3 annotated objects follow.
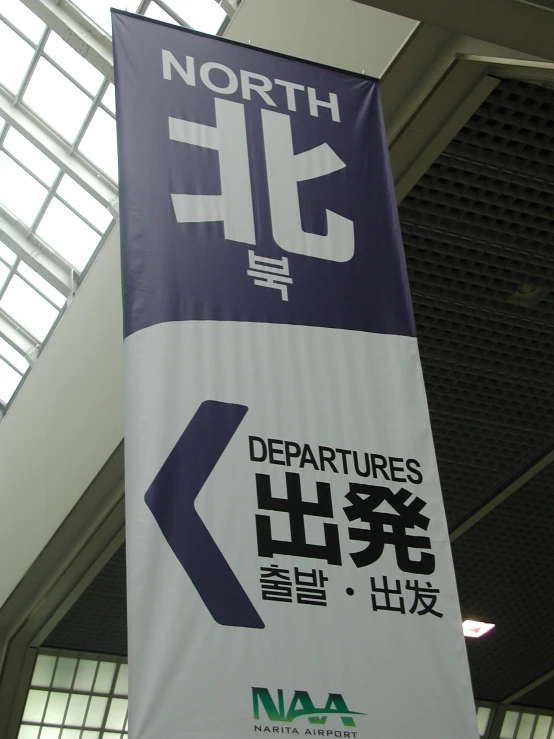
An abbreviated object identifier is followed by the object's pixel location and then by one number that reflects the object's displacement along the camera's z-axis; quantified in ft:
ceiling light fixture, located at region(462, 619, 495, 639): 48.85
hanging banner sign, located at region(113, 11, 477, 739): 11.12
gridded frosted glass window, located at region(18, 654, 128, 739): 51.11
